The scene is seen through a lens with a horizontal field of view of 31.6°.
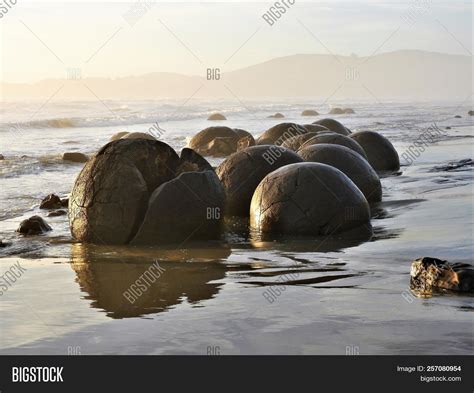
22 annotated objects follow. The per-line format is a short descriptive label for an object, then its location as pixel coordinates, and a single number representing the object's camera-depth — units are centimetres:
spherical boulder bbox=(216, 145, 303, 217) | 1277
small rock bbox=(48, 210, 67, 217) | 1368
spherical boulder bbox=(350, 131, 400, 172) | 1891
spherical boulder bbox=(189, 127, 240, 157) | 2502
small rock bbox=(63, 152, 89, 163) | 2438
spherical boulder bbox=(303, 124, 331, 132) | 2051
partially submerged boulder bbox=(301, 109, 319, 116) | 6332
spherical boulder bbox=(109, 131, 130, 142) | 2608
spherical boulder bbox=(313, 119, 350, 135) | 2480
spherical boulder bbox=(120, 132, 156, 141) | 2047
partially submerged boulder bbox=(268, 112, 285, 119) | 5847
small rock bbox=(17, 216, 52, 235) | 1189
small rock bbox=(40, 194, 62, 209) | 1460
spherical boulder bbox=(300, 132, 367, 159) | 1594
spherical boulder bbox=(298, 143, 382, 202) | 1357
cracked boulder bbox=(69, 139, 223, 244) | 1064
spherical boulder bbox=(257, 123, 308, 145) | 2006
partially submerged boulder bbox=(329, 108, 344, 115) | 6759
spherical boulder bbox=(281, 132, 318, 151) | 1733
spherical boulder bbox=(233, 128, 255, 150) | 1984
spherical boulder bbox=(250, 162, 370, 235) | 1098
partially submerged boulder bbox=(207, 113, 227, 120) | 5753
